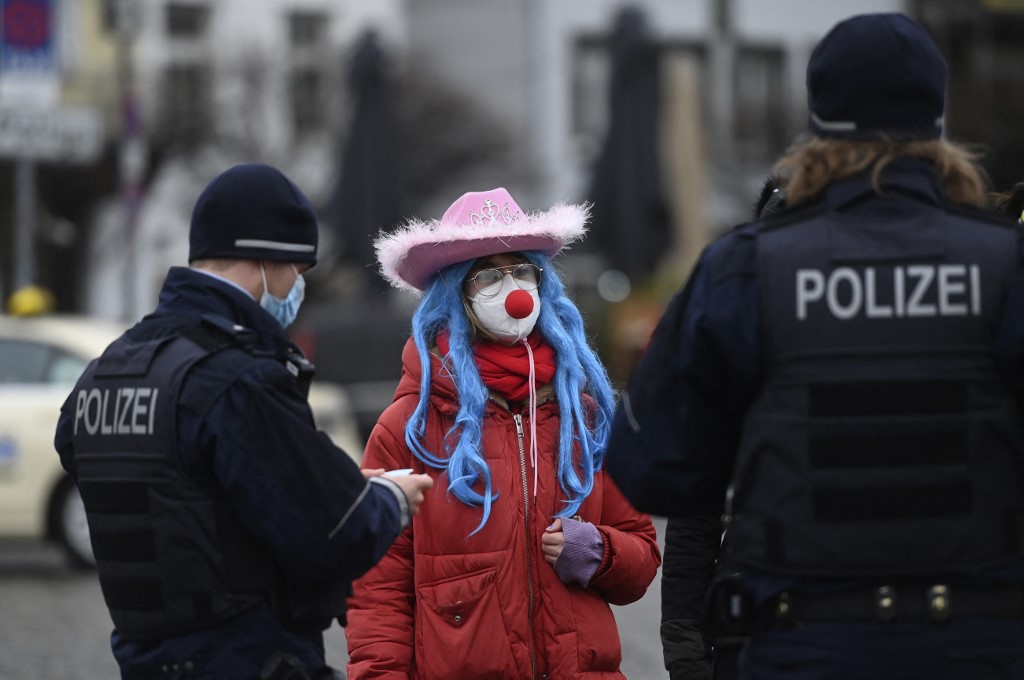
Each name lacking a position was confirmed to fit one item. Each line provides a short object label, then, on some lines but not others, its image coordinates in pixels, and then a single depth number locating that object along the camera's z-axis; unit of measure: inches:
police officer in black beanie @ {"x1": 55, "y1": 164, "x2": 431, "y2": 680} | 272.7
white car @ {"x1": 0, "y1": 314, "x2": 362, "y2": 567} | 984.3
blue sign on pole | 1131.9
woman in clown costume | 325.1
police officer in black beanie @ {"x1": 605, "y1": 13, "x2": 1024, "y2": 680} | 241.3
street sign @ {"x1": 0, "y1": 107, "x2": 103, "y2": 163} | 1096.8
